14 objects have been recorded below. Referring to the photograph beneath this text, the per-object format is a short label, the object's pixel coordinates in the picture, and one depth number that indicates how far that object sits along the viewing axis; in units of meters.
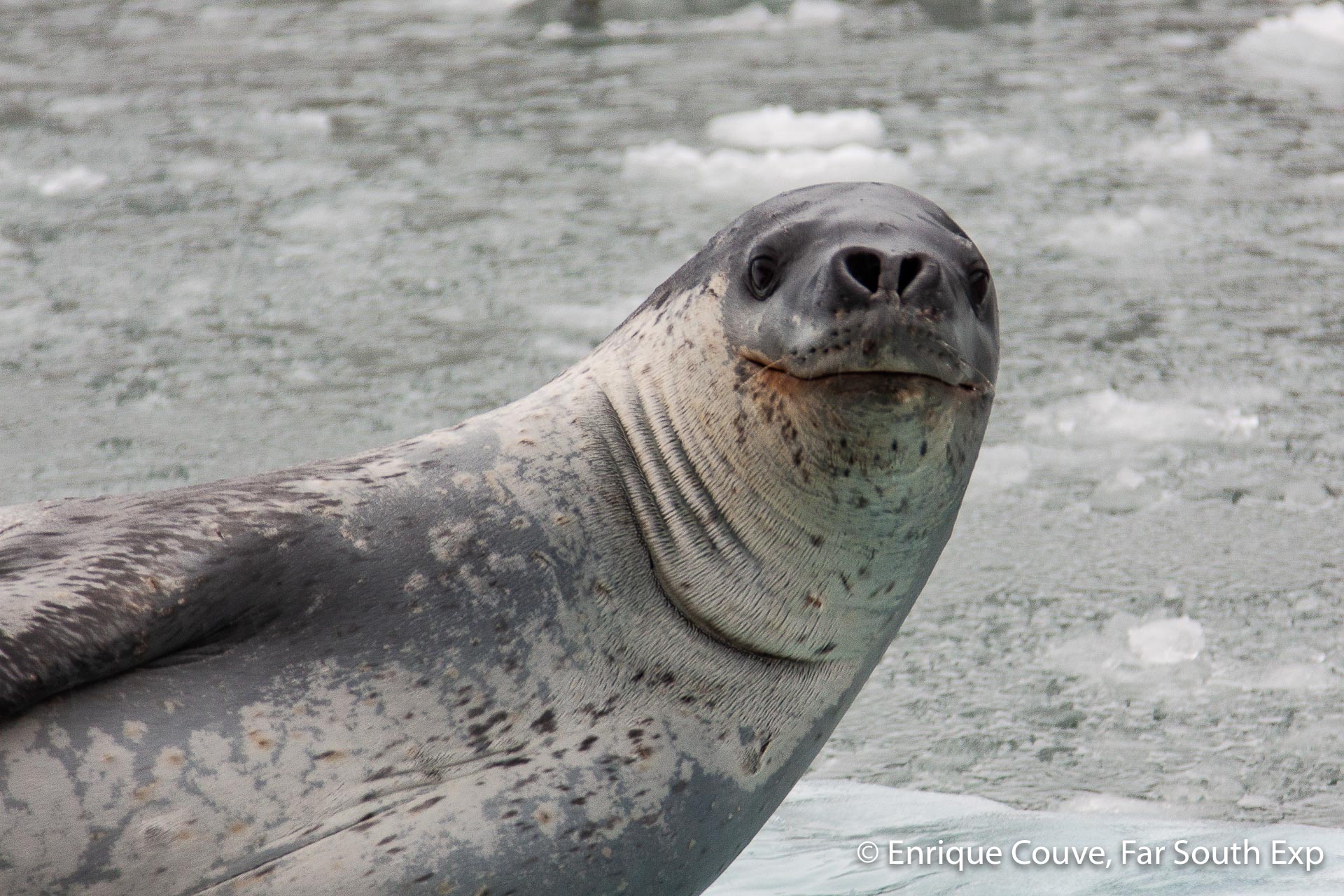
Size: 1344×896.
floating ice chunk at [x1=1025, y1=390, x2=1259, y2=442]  9.52
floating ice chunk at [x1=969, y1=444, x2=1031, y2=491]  8.97
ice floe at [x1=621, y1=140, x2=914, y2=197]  13.67
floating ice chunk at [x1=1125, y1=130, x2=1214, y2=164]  14.61
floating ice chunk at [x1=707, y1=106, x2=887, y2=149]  14.63
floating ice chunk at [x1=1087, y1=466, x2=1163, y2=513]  8.73
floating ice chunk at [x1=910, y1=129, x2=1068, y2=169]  14.48
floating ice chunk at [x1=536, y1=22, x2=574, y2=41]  19.87
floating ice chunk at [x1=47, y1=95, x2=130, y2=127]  16.37
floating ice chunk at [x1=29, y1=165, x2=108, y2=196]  14.31
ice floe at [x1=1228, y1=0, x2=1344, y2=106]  17.59
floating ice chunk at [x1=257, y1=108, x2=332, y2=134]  15.91
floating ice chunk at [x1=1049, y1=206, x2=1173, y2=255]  12.64
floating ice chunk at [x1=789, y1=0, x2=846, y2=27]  20.60
